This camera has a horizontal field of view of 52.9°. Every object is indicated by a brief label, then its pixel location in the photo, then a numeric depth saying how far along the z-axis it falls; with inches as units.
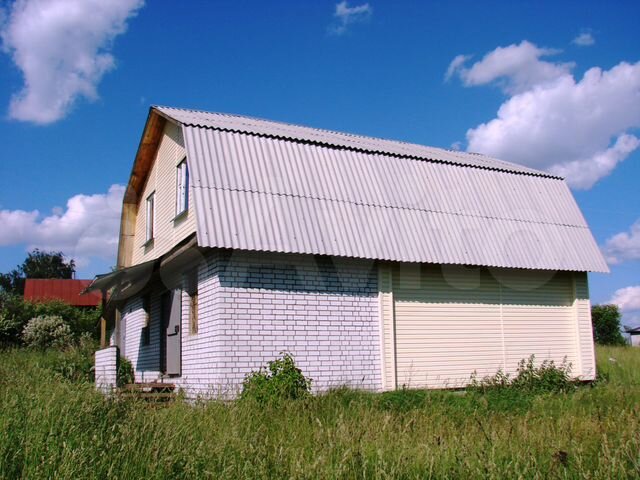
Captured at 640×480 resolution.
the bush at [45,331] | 1155.3
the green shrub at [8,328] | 1135.0
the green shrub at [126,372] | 605.3
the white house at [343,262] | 460.8
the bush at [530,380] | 515.3
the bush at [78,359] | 616.6
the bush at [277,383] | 405.9
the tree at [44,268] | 2650.1
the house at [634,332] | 1983.8
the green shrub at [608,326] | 1299.2
